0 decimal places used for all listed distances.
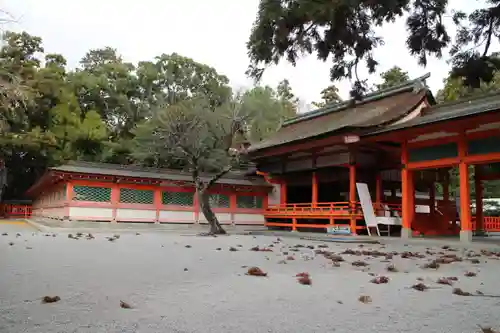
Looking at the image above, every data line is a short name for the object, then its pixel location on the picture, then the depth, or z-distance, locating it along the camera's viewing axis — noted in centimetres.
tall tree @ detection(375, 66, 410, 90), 3288
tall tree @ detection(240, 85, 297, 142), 2185
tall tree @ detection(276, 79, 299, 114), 4800
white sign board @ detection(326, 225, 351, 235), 1667
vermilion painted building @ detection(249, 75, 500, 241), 1293
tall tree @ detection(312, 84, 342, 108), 4150
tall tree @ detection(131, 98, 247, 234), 1611
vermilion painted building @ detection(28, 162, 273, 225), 1891
